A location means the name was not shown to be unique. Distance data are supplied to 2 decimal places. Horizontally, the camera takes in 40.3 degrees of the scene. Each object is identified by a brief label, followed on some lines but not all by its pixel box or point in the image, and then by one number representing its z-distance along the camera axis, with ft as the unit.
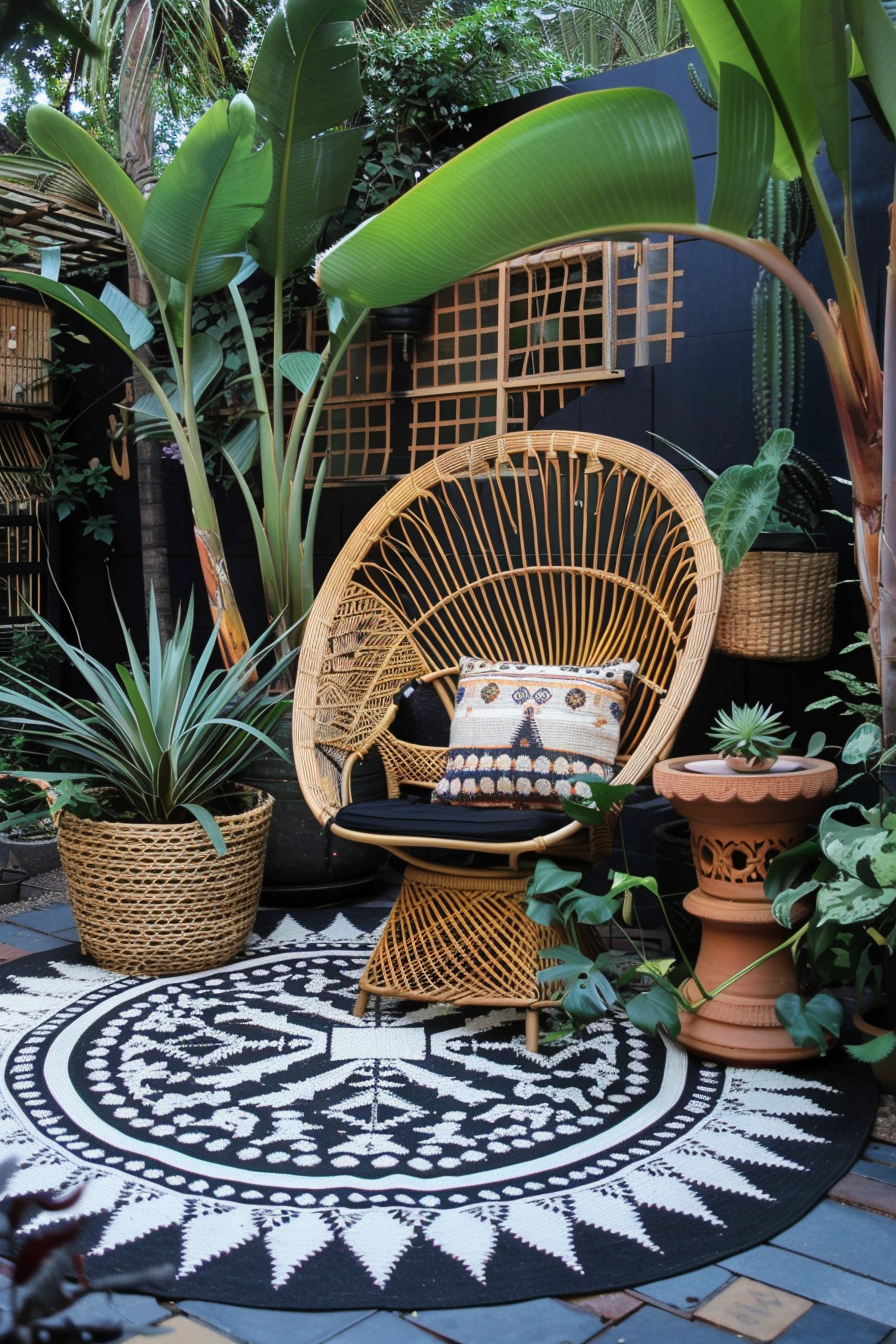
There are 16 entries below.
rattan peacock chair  8.36
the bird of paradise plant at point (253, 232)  10.52
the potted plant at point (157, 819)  9.47
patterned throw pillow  9.09
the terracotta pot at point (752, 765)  7.93
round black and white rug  5.57
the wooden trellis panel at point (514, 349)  11.36
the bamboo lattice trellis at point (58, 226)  13.98
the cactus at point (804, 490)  9.23
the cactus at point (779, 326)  9.11
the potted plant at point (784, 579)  9.03
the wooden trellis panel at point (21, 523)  17.04
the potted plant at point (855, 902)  6.86
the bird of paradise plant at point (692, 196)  7.33
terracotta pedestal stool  7.66
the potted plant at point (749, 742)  7.92
